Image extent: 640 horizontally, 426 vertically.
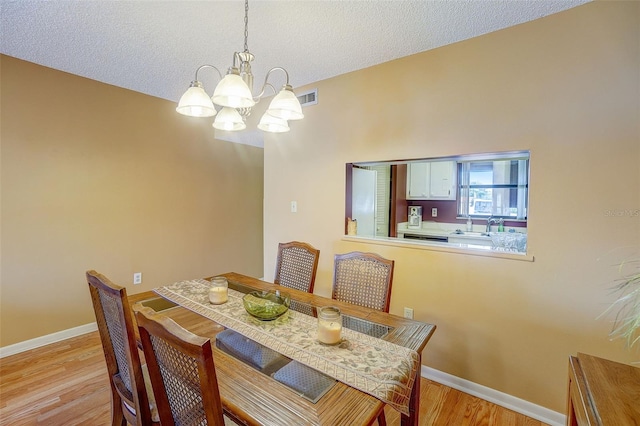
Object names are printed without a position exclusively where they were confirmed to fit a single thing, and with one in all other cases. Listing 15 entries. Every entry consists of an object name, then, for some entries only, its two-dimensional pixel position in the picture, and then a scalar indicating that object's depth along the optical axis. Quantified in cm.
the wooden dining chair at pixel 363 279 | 171
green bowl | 140
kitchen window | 338
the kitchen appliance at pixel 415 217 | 404
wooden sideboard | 78
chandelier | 128
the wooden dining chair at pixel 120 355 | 108
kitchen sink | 336
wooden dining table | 82
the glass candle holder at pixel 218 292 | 161
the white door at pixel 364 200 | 269
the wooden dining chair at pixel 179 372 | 73
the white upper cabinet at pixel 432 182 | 380
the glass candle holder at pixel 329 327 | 118
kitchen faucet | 348
